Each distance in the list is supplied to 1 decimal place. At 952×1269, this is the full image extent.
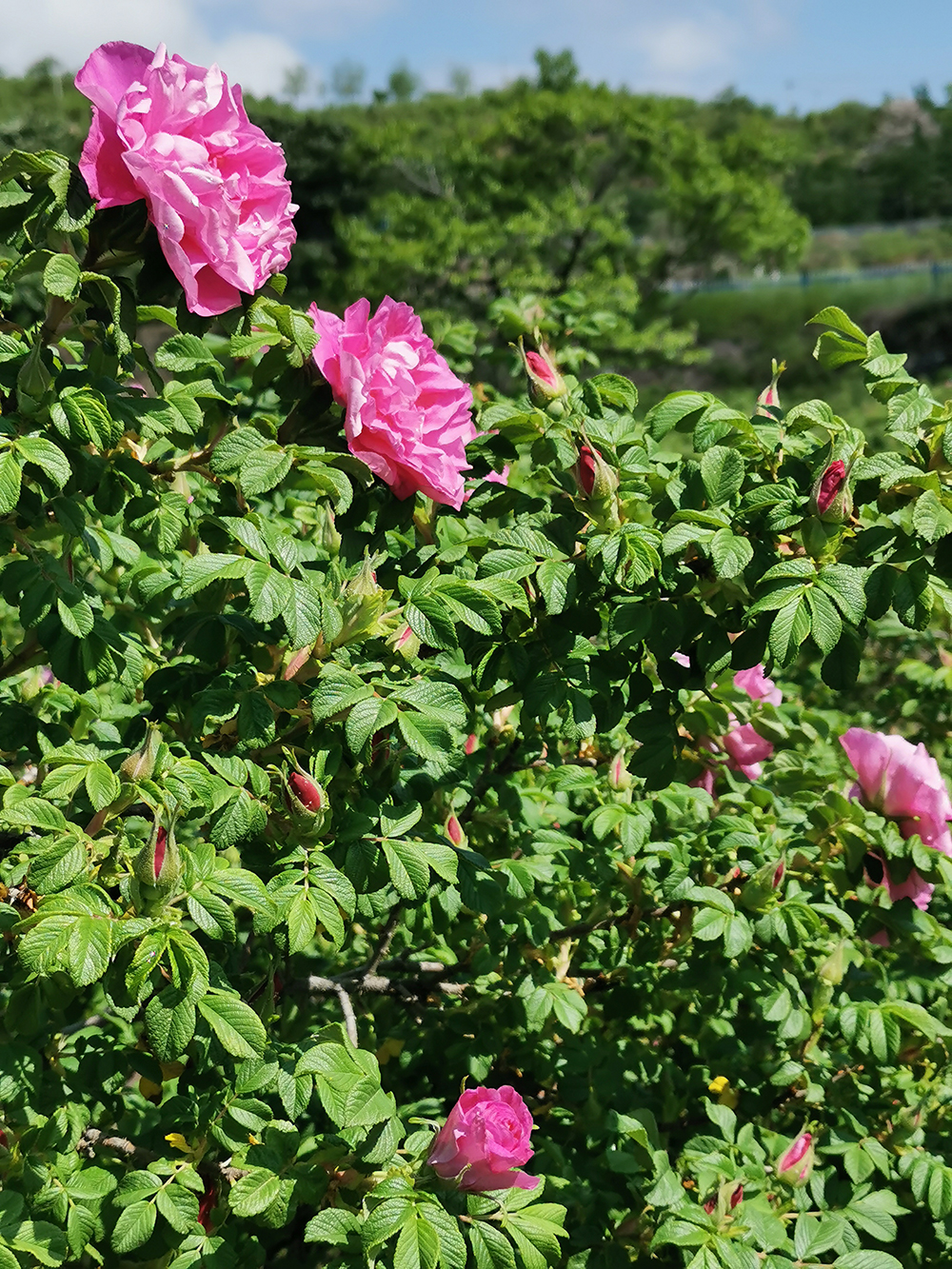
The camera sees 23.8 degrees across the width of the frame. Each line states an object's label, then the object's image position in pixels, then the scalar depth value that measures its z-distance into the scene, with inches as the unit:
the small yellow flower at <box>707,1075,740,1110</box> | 40.2
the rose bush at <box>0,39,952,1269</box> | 30.0
